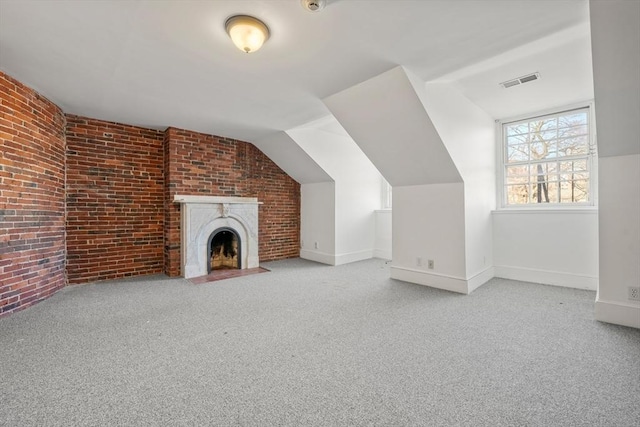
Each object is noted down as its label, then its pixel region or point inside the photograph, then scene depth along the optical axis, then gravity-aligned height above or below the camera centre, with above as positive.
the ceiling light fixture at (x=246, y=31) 1.96 +1.33
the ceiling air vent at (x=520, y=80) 3.03 +1.48
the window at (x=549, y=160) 3.79 +0.74
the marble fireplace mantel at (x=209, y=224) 4.34 -0.14
